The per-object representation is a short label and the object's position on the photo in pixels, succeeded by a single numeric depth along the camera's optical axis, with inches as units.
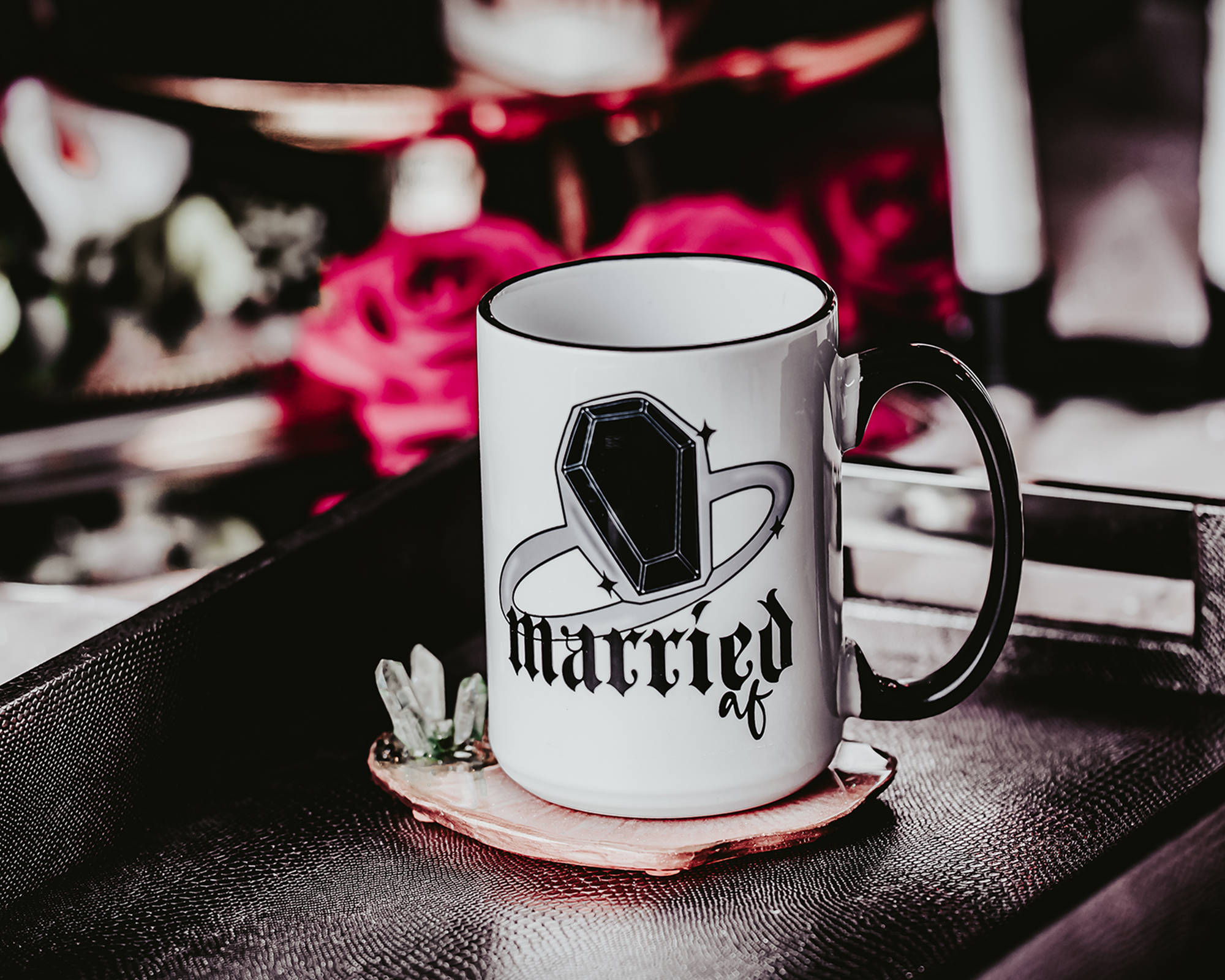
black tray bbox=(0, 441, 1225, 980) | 30.6
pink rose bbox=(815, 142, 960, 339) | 48.5
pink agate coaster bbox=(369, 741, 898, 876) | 31.2
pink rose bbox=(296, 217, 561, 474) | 43.3
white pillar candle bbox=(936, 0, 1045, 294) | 43.3
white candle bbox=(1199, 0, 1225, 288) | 42.3
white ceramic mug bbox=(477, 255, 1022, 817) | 30.6
